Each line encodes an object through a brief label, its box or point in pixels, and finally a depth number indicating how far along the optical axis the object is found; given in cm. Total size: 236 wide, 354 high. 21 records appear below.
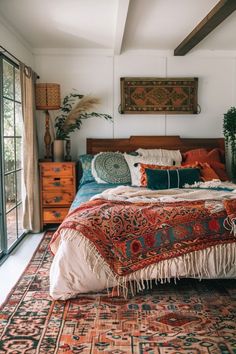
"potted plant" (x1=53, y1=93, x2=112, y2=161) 464
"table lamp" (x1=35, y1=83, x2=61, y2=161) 454
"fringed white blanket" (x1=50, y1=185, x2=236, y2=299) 254
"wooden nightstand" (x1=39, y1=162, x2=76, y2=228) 453
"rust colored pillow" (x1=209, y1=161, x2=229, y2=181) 430
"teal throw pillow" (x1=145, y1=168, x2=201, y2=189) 383
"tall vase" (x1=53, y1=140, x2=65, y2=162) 461
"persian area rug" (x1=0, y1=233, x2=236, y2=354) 202
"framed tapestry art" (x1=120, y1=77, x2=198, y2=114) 492
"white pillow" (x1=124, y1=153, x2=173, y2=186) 416
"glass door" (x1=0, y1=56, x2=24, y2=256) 356
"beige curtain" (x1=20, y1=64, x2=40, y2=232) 418
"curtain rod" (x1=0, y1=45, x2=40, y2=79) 346
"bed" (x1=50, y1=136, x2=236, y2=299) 255
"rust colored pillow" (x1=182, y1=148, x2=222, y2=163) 449
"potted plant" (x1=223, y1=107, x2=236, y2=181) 471
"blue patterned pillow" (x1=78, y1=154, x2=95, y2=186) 442
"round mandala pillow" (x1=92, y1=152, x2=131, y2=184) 420
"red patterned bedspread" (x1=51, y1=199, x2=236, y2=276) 261
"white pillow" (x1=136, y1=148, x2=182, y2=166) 453
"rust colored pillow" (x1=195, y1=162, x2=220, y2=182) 407
